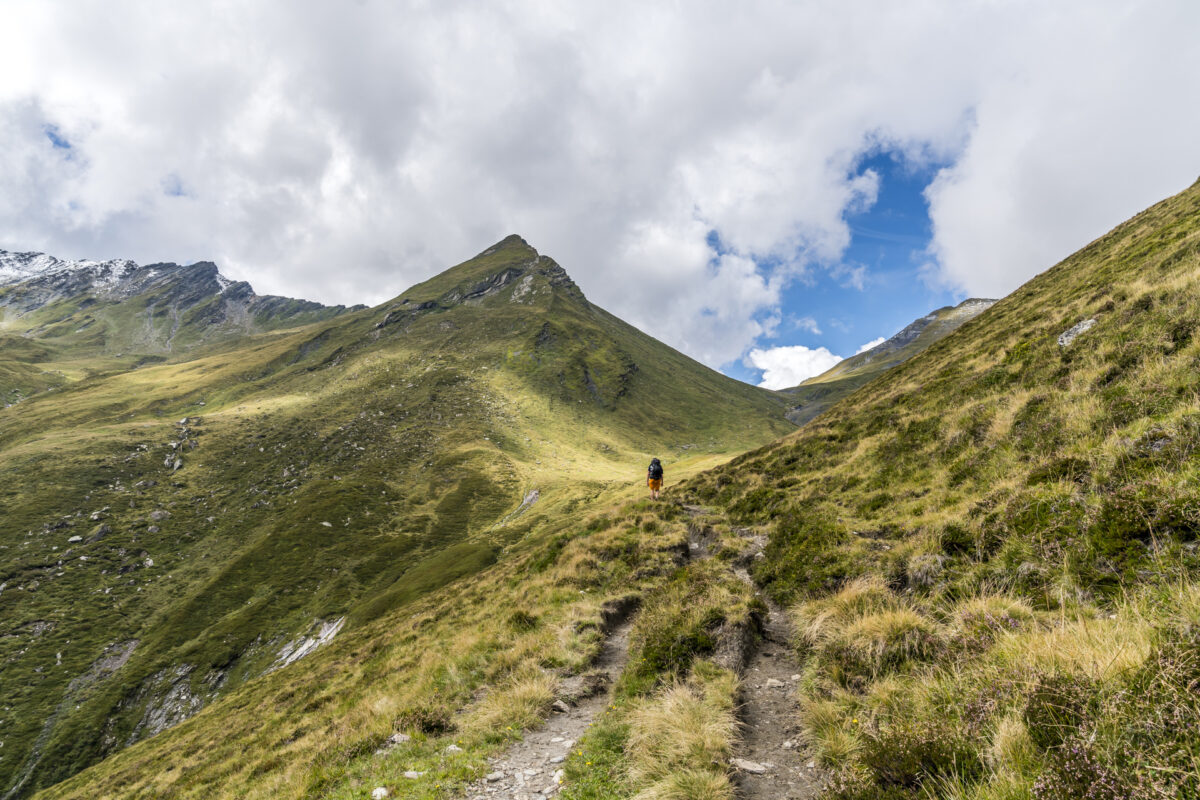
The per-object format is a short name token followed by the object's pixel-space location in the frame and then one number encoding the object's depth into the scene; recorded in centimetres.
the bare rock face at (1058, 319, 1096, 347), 1675
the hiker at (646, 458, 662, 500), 3135
